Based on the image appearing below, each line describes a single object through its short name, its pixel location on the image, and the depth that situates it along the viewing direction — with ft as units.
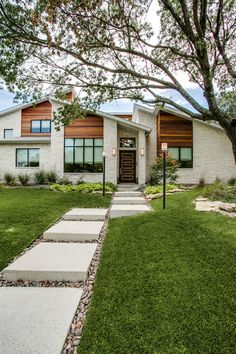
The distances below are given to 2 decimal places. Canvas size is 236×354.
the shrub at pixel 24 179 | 50.91
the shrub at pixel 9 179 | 51.08
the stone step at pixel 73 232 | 16.26
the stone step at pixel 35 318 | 6.36
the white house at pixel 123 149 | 50.72
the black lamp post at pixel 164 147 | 24.94
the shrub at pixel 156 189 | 37.82
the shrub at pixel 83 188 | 42.27
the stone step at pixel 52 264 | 10.56
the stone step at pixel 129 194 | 38.98
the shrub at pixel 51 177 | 50.07
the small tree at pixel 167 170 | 46.62
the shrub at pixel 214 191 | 30.60
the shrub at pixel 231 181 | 51.60
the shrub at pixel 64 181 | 49.21
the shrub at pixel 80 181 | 49.39
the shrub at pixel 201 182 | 51.25
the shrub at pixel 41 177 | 50.57
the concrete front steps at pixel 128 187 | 45.94
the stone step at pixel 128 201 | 31.12
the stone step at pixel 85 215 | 22.22
